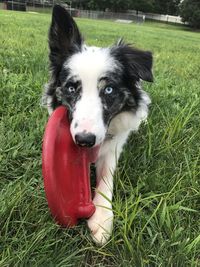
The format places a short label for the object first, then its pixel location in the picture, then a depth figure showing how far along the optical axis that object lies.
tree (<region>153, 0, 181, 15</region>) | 44.72
